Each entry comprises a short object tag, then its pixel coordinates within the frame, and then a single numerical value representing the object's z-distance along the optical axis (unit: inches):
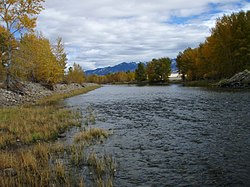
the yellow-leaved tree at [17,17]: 1547.7
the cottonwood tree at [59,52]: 3262.8
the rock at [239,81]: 2611.7
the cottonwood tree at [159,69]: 6535.4
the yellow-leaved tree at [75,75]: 5187.0
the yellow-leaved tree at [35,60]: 1646.2
